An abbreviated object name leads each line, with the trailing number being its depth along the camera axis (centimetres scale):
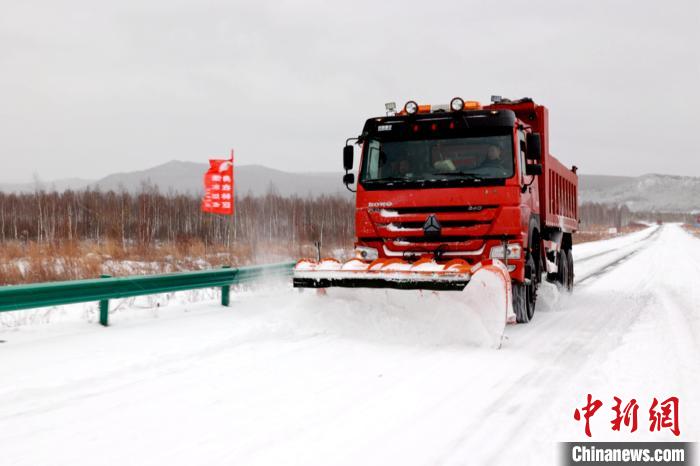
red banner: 1742
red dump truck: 680
